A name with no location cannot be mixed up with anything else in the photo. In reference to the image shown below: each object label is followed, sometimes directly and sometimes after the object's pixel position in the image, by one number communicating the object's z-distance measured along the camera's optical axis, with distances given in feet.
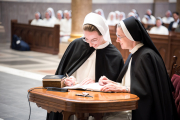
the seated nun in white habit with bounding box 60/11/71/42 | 53.37
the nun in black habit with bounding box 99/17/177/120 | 8.74
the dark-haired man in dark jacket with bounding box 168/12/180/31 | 52.60
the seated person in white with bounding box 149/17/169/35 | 42.93
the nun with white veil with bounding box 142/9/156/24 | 66.39
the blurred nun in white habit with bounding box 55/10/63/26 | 54.84
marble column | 35.60
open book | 9.32
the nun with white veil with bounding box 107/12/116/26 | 64.56
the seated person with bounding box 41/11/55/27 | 55.26
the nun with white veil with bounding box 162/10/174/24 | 67.51
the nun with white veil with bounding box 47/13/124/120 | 11.06
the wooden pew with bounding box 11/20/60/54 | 43.32
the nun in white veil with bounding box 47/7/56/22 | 59.01
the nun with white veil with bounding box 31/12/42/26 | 53.93
